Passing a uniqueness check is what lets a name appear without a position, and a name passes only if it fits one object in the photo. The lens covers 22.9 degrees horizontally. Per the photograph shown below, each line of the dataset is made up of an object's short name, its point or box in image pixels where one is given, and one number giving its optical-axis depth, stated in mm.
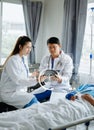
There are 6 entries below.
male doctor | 2984
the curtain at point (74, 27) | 3627
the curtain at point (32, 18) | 4109
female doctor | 2518
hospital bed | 1622
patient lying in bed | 2145
